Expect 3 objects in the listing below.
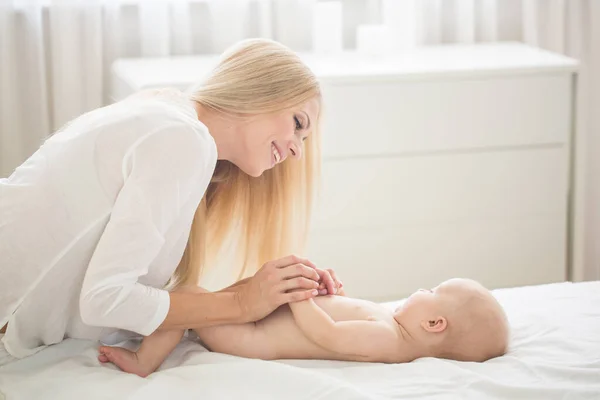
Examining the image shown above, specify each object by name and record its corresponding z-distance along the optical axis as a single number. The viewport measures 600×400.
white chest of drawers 3.80
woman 2.70
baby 2.79
